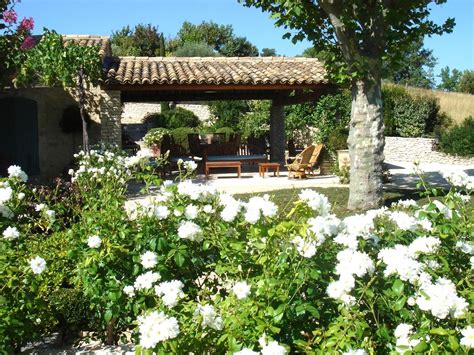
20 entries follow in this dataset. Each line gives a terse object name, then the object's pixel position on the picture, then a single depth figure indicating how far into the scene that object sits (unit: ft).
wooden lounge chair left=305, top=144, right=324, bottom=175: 43.78
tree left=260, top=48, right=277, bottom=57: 168.96
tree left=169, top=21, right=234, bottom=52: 151.43
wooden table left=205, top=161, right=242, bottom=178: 44.73
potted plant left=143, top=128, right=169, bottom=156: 64.77
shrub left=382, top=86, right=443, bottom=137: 69.04
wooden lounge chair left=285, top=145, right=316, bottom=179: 43.11
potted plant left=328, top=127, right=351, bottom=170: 44.11
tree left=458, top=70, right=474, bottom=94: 155.15
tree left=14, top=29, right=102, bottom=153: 36.88
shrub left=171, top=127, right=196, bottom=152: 71.17
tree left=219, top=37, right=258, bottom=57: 148.05
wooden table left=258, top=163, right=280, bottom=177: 45.14
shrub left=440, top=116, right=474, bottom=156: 61.00
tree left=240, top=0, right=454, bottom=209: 28.55
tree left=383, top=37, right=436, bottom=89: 184.27
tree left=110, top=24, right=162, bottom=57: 137.18
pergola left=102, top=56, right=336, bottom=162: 42.45
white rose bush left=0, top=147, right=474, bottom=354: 6.72
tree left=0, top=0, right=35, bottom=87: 32.78
